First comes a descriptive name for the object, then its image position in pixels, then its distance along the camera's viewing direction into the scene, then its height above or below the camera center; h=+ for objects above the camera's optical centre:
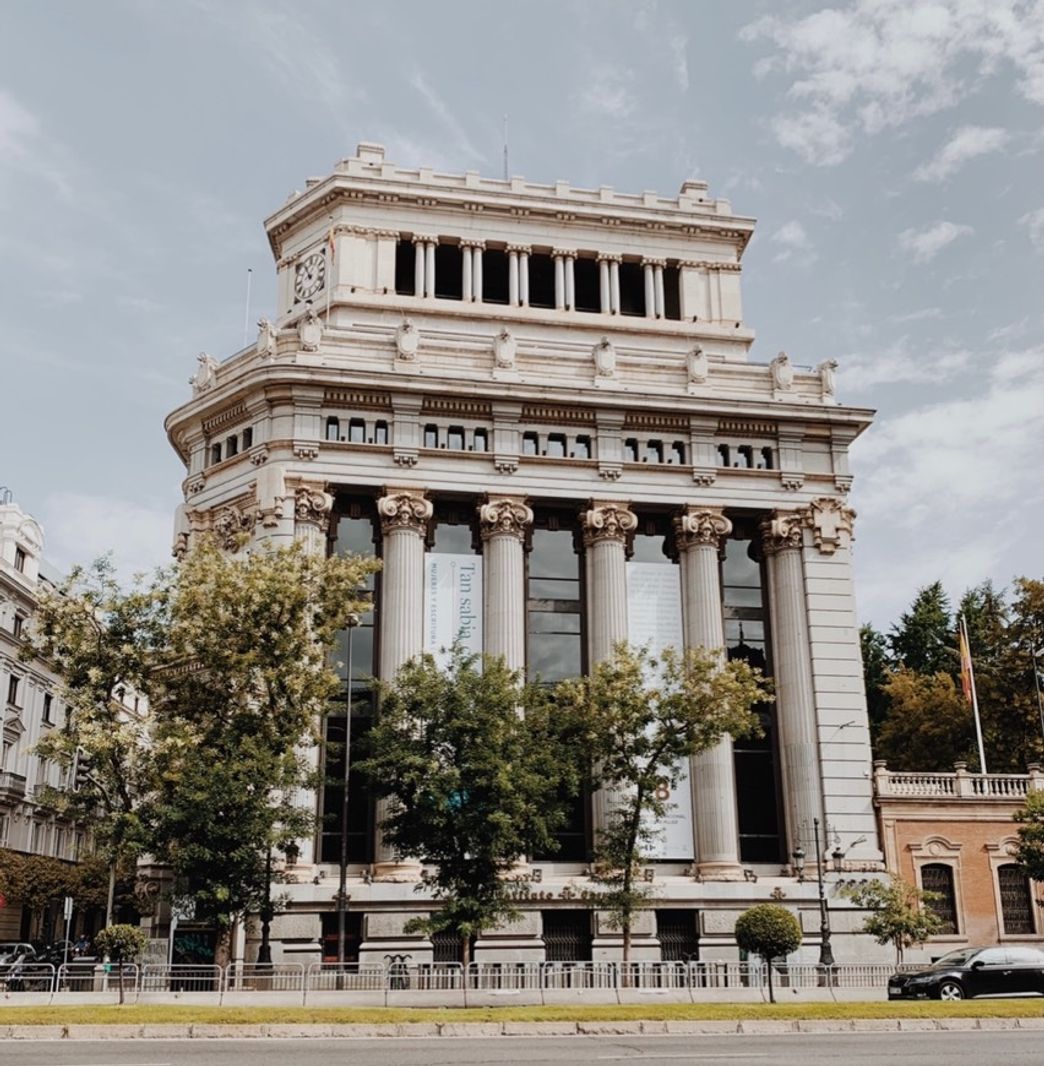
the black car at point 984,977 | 33.72 -1.38
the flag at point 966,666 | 57.44 +11.32
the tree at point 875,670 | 85.56 +17.12
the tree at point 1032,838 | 47.88 +3.12
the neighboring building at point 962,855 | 51.00 +2.73
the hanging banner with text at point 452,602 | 50.59 +12.84
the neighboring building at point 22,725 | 69.75 +11.77
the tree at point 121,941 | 32.41 -0.14
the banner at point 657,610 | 51.94 +12.84
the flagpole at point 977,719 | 54.97 +8.74
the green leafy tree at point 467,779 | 39.44 +4.63
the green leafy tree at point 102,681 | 38.78 +7.84
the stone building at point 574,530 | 48.25 +16.00
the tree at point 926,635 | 85.62 +19.23
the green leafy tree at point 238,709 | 38.47 +7.03
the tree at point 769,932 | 33.94 -0.14
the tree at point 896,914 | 45.38 +0.39
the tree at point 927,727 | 69.56 +10.68
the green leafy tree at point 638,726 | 41.97 +6.55
